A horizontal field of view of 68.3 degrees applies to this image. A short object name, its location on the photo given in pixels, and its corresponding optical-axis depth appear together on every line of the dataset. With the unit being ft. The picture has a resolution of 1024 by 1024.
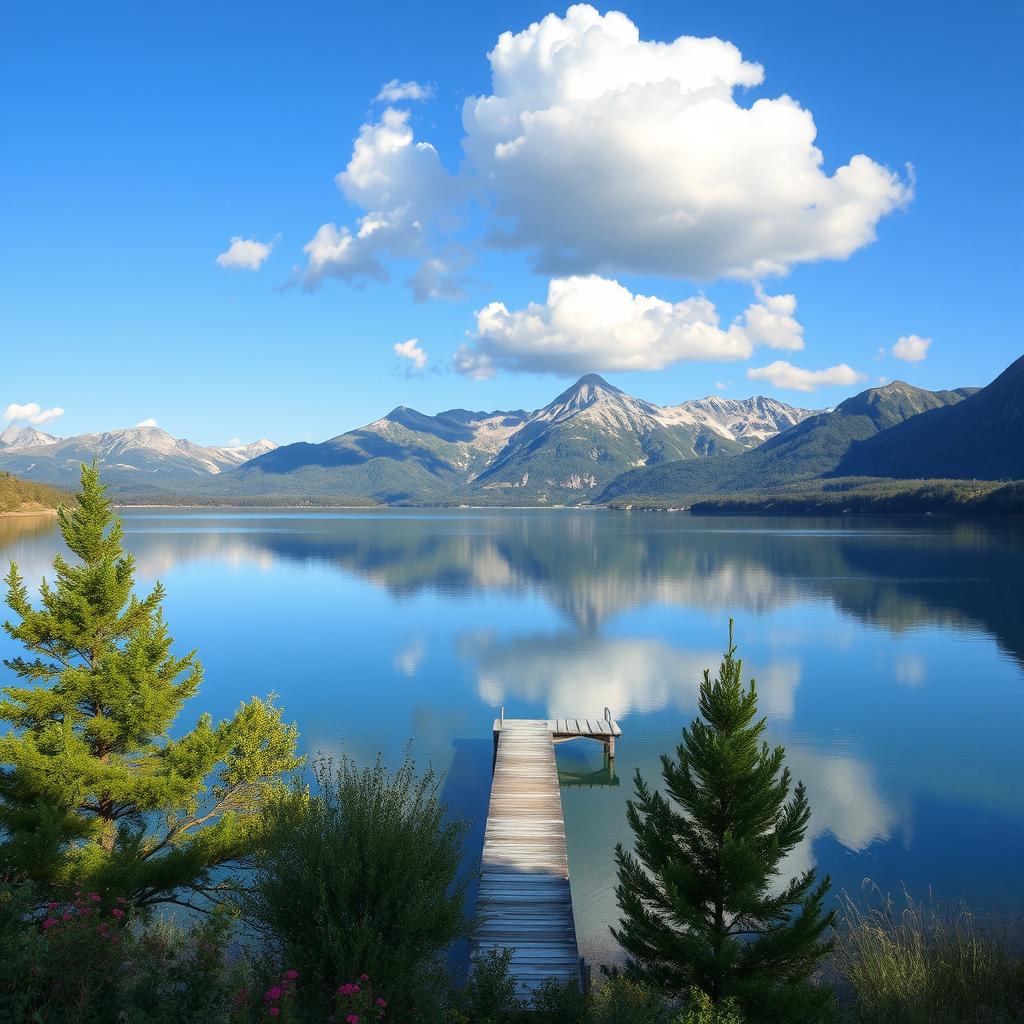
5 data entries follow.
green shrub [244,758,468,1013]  40.24
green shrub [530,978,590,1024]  43.04
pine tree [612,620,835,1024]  44.42
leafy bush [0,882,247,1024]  32.89
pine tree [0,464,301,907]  58.90
